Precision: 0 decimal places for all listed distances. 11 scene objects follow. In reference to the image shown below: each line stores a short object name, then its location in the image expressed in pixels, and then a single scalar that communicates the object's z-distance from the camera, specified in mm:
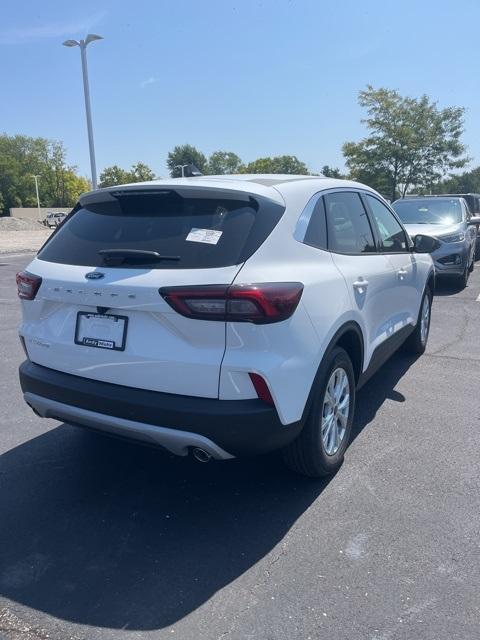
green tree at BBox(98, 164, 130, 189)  101025
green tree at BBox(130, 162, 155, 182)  99750
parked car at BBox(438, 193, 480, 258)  15163
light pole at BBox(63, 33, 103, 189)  20656
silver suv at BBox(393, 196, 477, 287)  9992
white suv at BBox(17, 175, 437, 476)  2592
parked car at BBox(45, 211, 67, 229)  61225
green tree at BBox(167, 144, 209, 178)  100500
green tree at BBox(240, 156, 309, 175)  89281
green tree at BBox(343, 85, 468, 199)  28562
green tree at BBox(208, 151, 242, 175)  111500
